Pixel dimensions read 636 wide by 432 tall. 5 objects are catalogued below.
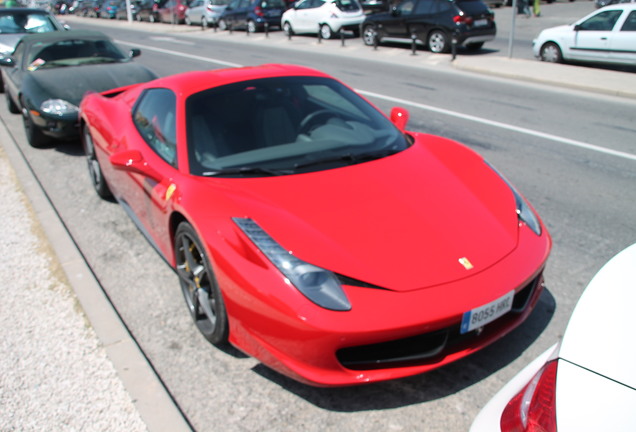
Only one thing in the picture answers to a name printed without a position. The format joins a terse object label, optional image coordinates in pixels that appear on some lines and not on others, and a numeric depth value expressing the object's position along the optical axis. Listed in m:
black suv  17.28
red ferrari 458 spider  2.81
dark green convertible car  7.45
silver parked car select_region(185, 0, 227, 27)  29.97
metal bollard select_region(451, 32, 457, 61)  16.25
